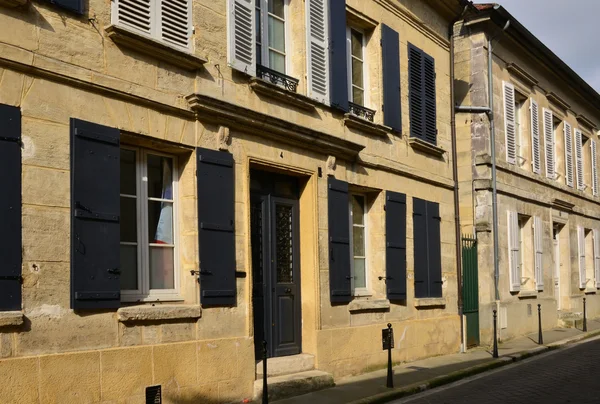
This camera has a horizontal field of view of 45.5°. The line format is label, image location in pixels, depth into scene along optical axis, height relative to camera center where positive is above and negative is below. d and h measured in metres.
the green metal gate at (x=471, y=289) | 13.66 -0.80
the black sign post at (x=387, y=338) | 9.27 -1.15
